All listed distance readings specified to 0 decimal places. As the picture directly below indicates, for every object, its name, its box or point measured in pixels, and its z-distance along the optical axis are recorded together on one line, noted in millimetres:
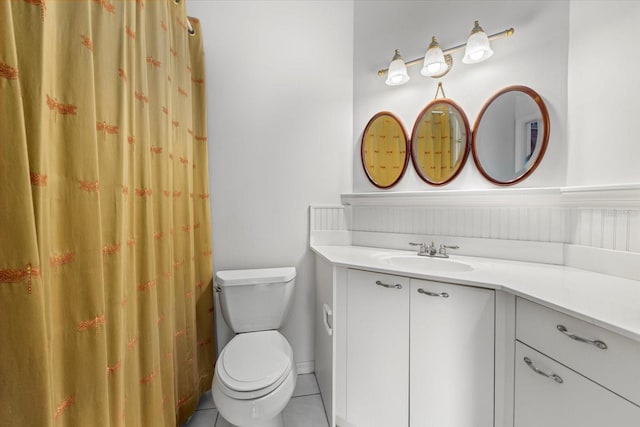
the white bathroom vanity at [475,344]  780
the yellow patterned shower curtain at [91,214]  536
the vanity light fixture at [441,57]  1463
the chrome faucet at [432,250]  1625
